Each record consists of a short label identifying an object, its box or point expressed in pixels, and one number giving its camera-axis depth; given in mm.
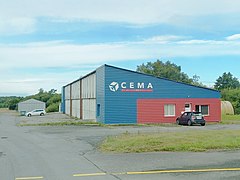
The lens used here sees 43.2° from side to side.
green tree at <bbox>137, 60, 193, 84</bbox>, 75116
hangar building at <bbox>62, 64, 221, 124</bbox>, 32376
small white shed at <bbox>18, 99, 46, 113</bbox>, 77552
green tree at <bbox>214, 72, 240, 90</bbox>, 98157
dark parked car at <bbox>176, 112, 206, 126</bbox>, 29878
